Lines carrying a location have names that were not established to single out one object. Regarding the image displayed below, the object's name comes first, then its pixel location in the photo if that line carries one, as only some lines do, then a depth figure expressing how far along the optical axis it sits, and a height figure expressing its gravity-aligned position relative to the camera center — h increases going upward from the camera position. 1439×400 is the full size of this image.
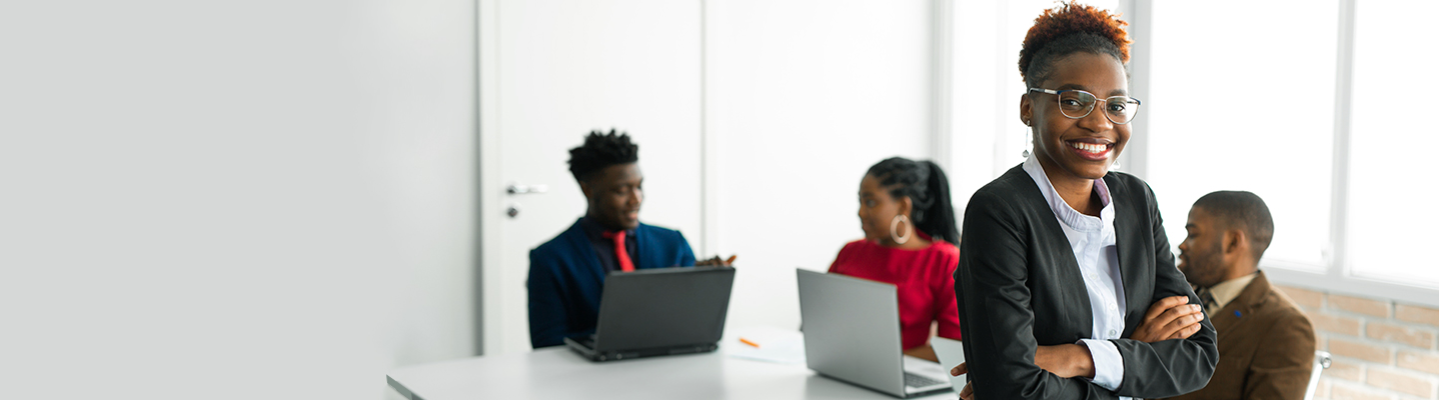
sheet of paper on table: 2.03 -0.50
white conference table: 1.76 -0.50
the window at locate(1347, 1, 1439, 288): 2.52 -0.03
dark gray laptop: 1.93 -0.39
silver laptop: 1.67 -0.38
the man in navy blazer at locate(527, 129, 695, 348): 2.33 -0.31
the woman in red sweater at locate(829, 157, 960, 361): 2.37 -0.31
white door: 3.14 +0.11
